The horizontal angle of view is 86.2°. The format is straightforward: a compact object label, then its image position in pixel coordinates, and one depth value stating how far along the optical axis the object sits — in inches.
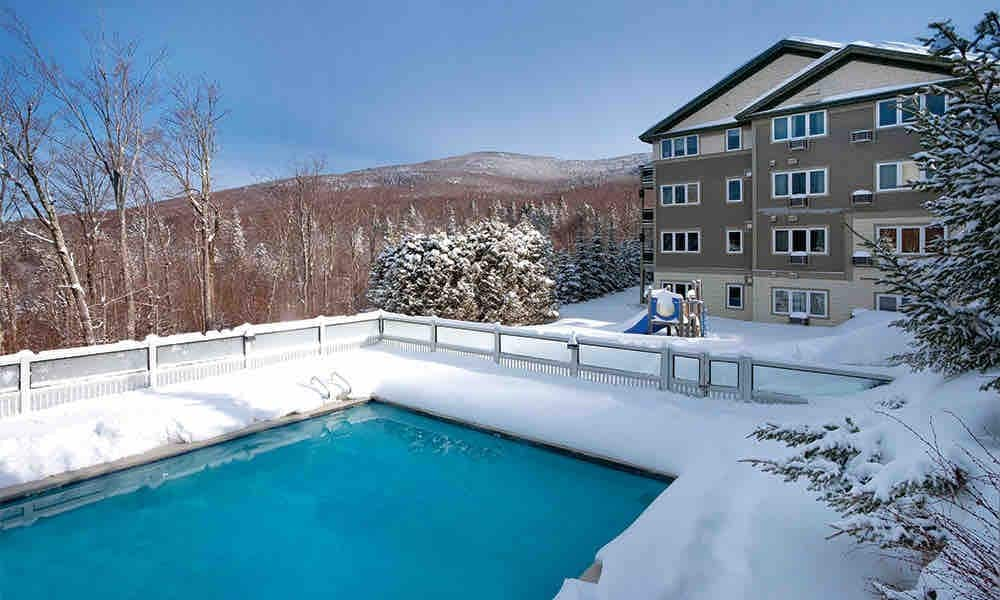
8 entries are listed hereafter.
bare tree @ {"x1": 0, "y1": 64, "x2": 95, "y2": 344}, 528.7
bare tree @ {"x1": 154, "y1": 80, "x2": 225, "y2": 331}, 752.3
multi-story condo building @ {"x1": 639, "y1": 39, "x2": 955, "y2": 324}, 768.9
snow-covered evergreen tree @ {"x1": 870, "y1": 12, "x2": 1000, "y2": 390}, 149.9
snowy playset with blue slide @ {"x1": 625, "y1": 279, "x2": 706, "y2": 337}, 757.9
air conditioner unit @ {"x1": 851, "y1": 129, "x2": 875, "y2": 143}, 778.2
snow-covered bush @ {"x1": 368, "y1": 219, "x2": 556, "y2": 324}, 1046.4
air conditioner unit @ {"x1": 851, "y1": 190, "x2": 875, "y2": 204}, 789.2
